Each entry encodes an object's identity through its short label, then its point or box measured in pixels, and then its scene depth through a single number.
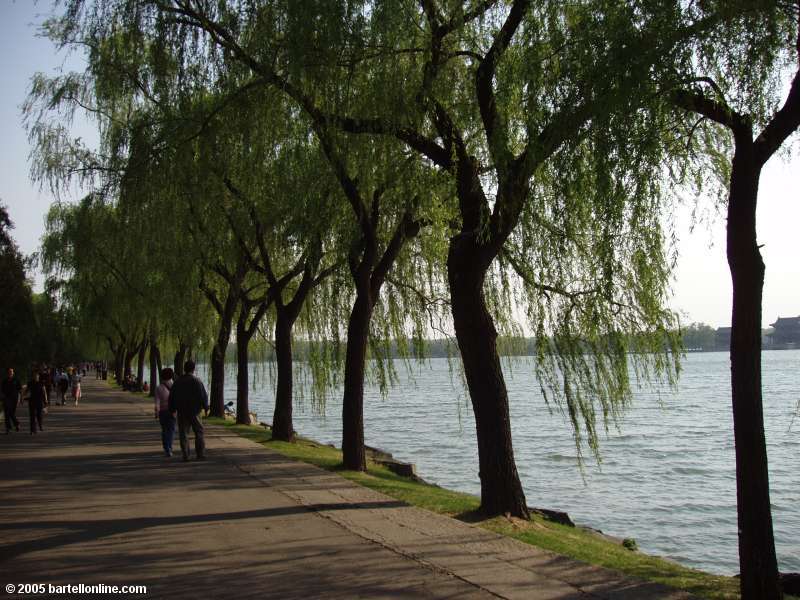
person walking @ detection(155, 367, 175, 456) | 14.52
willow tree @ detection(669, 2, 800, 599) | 6.39
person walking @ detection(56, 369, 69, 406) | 34.63
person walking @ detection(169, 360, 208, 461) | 13.39
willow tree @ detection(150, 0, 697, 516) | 8.62
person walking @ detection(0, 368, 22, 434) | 18.94
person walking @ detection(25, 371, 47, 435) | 20.47
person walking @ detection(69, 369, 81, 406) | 35.12
